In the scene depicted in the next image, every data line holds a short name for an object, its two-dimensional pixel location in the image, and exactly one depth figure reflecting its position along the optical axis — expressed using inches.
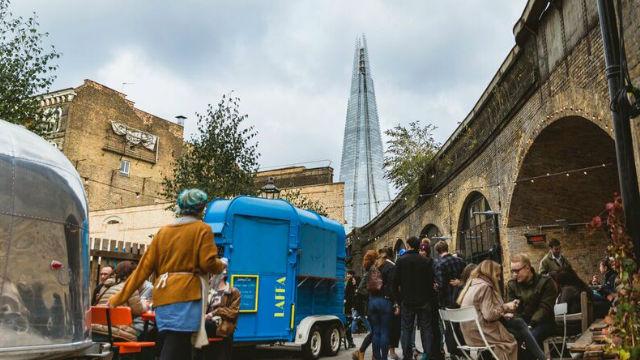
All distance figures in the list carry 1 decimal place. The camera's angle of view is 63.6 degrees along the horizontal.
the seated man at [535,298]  243.3
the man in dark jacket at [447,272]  307.6
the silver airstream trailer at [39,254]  148.5
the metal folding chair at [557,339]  248.9
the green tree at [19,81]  555.2
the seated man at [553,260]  358.6
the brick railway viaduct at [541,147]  313.1
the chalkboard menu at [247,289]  321.4
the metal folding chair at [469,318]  203.9
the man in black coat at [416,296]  281.9
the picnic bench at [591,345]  184.4
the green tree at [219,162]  732.0
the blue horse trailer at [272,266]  324.2
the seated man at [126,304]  226.8
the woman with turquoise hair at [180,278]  139.8
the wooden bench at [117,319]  192.8
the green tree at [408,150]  742.5
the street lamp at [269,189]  515.3
